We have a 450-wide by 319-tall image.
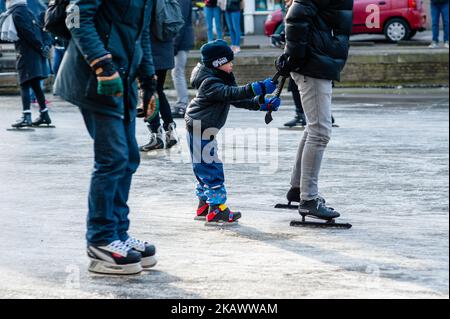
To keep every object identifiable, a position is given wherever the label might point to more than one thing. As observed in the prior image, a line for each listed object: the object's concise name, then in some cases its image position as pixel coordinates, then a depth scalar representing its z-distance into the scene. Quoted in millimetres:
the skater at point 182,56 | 14298
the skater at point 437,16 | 22234
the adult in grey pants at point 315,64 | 7609
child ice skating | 7910
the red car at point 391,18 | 26125
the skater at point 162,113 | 11766
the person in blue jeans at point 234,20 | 22000
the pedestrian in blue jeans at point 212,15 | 22312
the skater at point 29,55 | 13688
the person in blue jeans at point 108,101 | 6219
